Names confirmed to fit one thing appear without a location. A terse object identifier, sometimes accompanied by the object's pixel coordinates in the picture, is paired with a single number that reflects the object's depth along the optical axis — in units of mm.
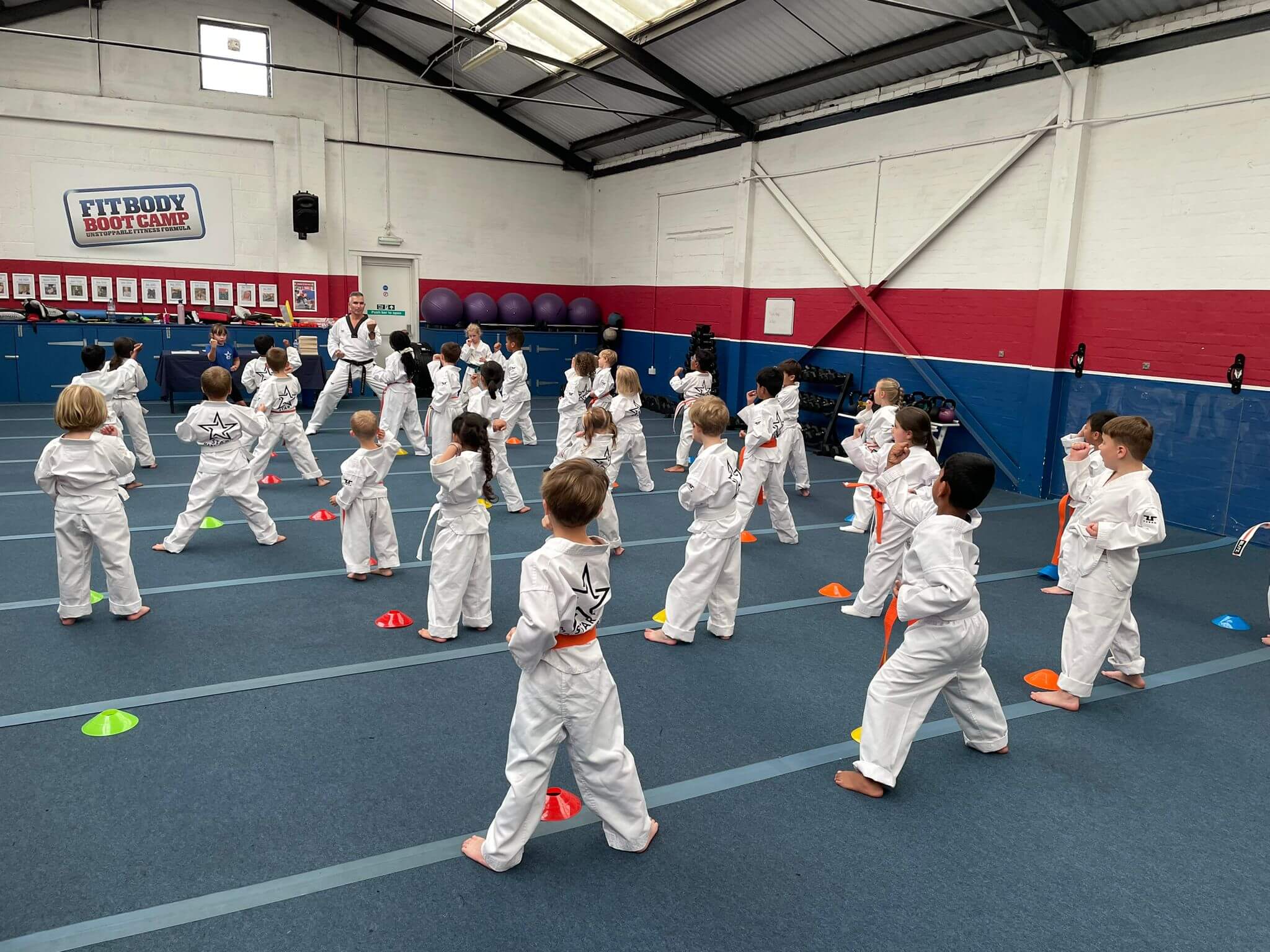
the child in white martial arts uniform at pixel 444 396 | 10359
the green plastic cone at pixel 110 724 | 4148
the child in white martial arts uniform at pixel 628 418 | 9289
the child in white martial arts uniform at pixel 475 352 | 13078
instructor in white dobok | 12312
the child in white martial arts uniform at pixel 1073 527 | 5336
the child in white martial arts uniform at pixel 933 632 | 3715
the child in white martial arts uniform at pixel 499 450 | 8531
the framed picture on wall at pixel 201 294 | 16141
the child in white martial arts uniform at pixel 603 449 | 6691
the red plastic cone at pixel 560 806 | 3670
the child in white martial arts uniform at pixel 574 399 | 10367
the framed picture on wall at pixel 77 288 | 15305
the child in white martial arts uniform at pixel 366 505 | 6355
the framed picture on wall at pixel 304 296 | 16891
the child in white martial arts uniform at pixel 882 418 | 7852
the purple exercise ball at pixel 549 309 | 18781
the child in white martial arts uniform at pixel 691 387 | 11305
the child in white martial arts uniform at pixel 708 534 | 5383
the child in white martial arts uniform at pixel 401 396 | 11594
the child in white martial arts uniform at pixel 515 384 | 11484
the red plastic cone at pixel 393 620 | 5691
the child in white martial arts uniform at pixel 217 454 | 6938
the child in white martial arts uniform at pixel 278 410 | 9109
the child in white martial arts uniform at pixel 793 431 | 9070
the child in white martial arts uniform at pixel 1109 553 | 4719
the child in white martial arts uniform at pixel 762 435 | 7312
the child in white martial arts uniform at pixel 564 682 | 3117
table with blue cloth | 14336
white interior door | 17859
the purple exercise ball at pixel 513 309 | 18438
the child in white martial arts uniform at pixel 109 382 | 9219
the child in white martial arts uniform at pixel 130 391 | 9516
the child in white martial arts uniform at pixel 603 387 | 10805
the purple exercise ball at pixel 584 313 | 19094
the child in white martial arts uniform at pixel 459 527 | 5359
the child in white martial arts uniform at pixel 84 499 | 5230
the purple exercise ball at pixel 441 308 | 17656
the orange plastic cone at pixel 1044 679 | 5164
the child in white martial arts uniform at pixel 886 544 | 6000
